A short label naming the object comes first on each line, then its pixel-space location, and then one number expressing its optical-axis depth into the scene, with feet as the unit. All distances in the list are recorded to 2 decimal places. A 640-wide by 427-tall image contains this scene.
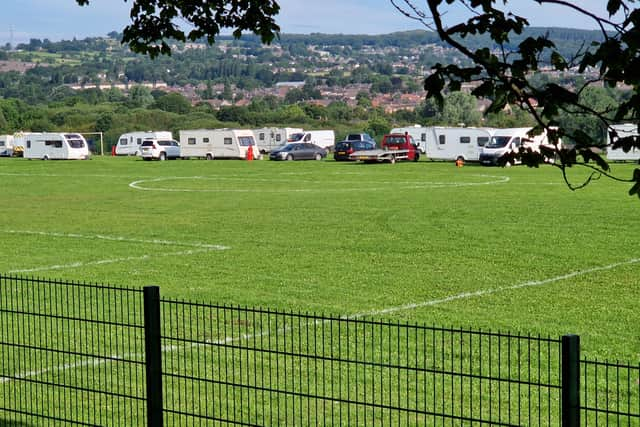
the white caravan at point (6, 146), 346.74
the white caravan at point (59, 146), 283.79
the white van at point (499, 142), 210.59
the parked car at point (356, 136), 302.45
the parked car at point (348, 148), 244.65
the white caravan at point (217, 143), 274.77
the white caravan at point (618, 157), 216.21
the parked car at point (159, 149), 272.72
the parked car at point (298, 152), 260.83
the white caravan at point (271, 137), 317.63
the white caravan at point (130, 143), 314.37
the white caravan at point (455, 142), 229.86
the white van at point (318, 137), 305.32
